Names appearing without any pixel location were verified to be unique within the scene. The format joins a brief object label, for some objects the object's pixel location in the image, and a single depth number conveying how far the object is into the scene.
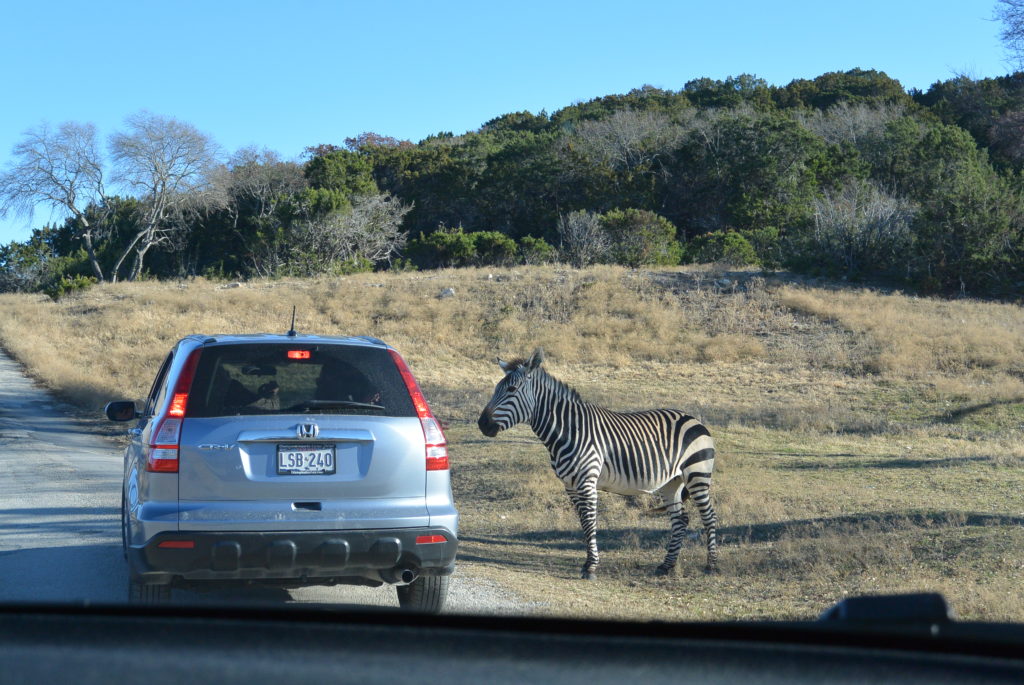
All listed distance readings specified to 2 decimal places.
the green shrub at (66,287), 40.31
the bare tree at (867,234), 38.78
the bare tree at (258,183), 52.53
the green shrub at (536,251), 45.06
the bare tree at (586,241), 45.03
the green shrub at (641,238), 43.94
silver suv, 5.25
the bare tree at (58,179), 50.81
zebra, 8.84
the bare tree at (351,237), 47.97
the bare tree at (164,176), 52.06
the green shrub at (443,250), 46.38
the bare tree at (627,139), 55.28
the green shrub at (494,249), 45.25
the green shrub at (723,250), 42.66
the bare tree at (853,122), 59.56
